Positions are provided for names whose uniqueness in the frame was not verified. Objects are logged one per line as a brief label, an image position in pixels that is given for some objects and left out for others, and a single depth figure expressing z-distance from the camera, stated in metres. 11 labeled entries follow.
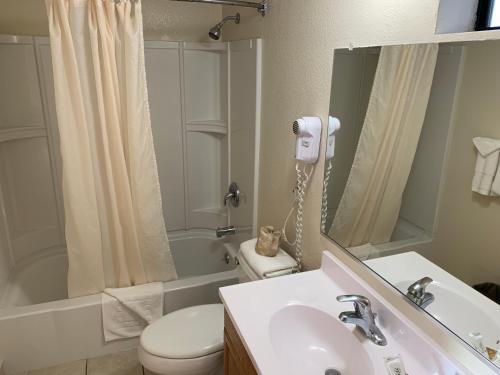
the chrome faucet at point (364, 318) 1.09
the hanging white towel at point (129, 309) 1.95
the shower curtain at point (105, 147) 1.60
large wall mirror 0.88
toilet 1.56
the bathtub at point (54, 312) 1.84
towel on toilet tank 1.58
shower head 2.17
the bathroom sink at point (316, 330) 1.01
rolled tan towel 1.67
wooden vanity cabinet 1.14
